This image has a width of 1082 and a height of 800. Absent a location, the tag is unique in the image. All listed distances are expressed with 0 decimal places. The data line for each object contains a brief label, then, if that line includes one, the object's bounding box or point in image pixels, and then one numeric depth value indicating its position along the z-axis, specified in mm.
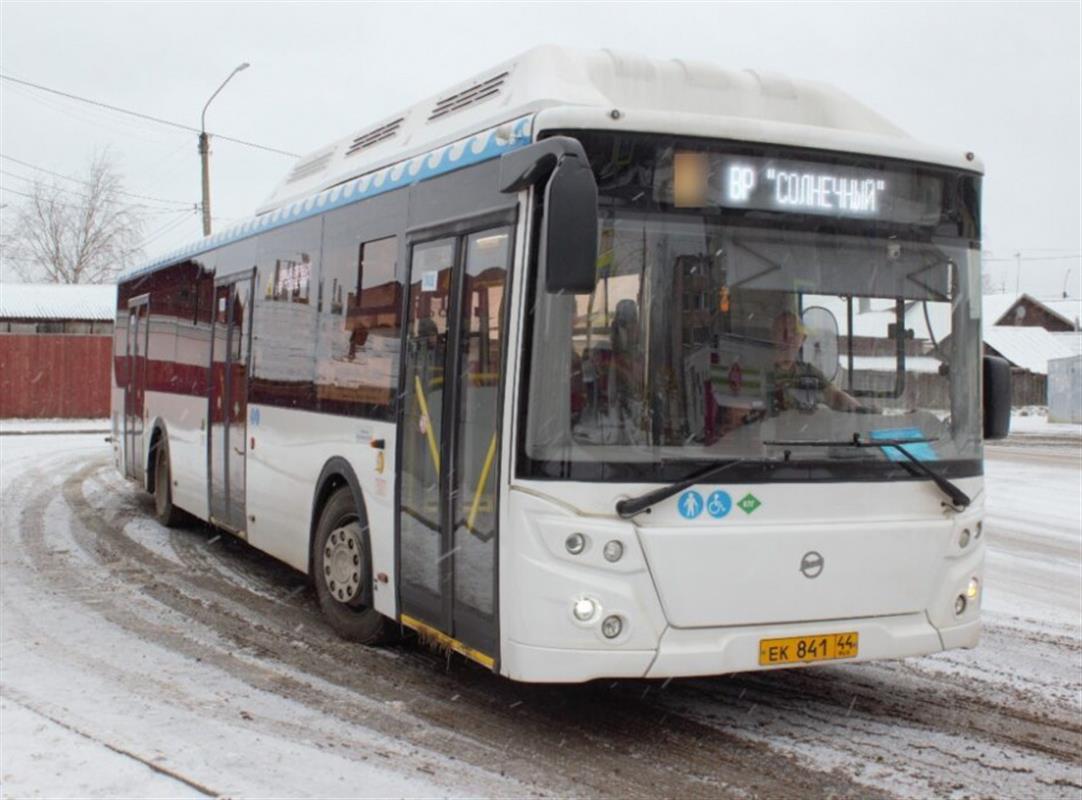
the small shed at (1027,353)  61250
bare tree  68938
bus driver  5543
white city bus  5387
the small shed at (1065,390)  42938
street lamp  32562
